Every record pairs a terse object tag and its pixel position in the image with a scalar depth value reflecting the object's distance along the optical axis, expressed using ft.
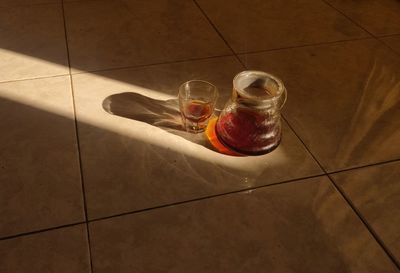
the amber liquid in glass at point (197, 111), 2.78
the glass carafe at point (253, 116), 2.53
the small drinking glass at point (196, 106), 2.79
